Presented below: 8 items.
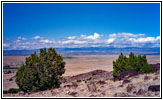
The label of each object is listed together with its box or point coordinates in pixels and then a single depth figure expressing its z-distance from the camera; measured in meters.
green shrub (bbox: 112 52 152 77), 26.11
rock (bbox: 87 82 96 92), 19.55
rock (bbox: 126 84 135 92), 17.30
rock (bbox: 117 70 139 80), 25.11
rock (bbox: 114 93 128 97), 15.21
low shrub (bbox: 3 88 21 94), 24.67
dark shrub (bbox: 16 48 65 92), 21.77
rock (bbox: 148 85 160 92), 15.38
